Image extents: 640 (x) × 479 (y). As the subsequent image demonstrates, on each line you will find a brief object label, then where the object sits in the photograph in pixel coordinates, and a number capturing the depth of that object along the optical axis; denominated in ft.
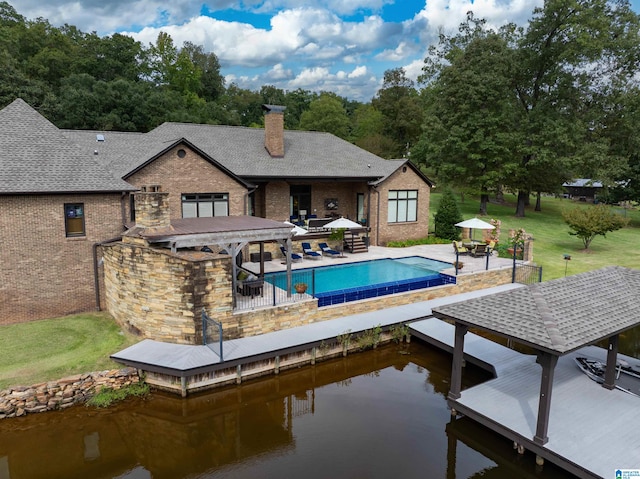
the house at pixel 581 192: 190.53
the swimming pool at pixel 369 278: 52.03
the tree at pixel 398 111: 178.70
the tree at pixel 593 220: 78.89
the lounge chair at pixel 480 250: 74.49
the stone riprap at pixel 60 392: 34.35
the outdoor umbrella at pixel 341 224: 72.08
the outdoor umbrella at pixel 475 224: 74.79
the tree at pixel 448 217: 88.84
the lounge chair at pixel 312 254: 70.49
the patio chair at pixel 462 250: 77.20
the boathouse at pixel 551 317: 28.22
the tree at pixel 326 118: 195.31
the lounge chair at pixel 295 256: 69.70
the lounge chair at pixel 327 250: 73.20
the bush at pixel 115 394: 36.17
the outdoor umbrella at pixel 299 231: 63.41
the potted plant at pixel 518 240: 71.53
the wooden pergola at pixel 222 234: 43.21
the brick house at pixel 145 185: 46.39
